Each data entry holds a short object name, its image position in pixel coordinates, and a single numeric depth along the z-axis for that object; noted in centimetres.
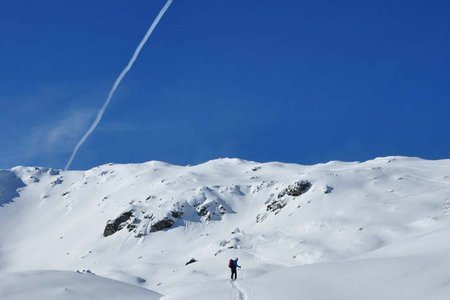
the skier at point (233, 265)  3517
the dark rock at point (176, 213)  12416
